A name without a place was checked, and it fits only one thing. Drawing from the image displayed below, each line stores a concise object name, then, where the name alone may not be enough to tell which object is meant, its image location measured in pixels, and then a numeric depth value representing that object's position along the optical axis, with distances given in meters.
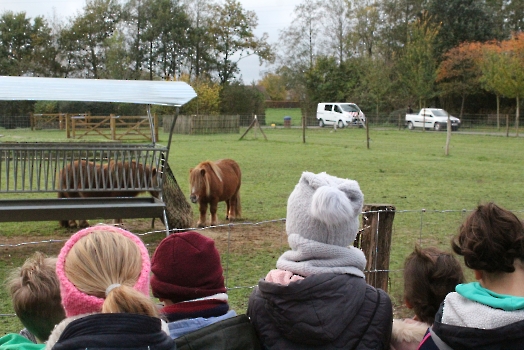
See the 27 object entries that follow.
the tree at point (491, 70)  39.16
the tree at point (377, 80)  51.88
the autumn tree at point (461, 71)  46.91
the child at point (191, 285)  2.42
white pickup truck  40.38
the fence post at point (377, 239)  4.91
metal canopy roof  7.76
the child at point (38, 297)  2.40
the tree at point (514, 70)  38.12
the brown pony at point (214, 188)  9.82
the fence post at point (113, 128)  31.88
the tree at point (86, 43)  57.94
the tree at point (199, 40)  60.31
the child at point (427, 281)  2.75
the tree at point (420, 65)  48.56
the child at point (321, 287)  2.33
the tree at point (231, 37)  61.00
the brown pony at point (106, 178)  8.45
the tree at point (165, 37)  59.84
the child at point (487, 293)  2.07
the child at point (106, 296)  1.84
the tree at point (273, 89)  81.69
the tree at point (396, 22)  55.56
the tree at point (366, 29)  57.87
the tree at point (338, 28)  60.28
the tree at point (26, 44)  56.19
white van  43.78
